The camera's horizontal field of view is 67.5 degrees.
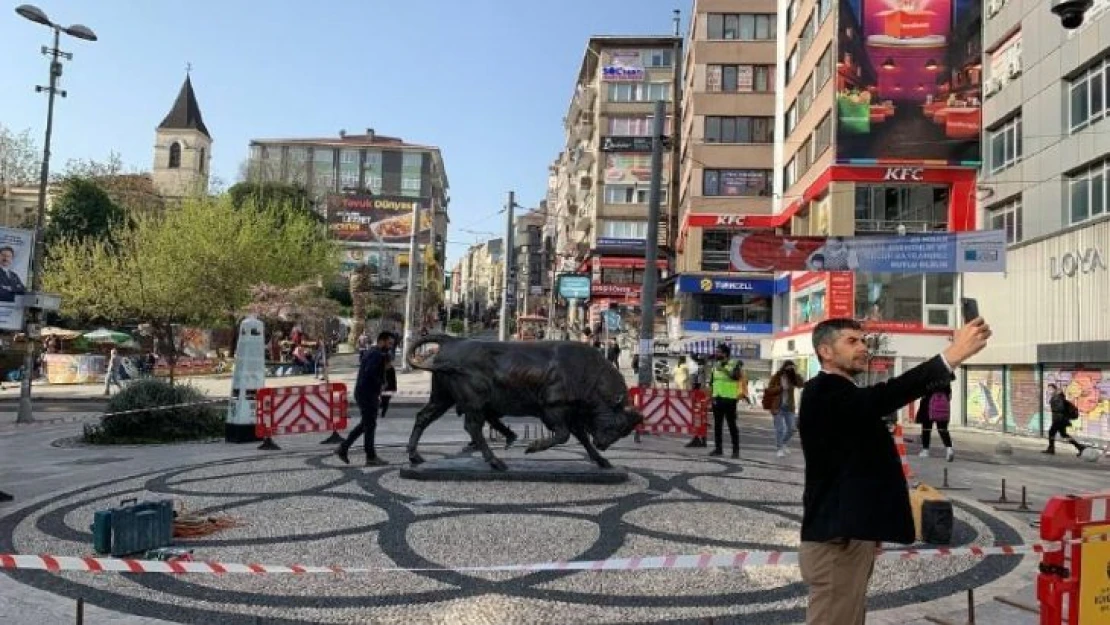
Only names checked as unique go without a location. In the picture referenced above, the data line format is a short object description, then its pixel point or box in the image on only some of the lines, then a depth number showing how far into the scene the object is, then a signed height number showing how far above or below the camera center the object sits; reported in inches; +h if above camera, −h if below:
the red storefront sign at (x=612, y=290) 2477.9 +205.6
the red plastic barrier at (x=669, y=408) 661.3 -38.1
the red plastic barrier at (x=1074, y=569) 176.6 -41.4
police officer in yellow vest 557.6 -17.4
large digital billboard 1190.3 +419.4
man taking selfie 140.3 -20.0
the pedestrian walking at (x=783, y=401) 565.9 -24.8
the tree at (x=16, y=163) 2213.3 +469.4
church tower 3907.5 +942.0
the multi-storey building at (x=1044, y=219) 844.0 +178.3
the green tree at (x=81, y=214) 2297.4 +354.6
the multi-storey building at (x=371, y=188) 3772.1 +867.7
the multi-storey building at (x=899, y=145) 1196.5 +332.7
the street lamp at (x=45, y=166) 775.7 +175.5
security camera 354.3 +157.5
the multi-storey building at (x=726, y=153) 1940.2 +495.5
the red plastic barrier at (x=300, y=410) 573.9 -44.9
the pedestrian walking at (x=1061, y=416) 727.7 -35.3
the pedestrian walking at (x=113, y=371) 1161.4 -42.1
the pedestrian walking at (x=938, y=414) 627.5 -32.5
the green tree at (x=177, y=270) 1737.2 +159.4
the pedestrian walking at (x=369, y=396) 463.2 -25.3
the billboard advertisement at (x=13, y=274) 800.3 +62.0
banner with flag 839.1 +125.1
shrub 620.4 -57.7
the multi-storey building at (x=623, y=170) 2578.7 +603.9
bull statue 405.7 -15.1
